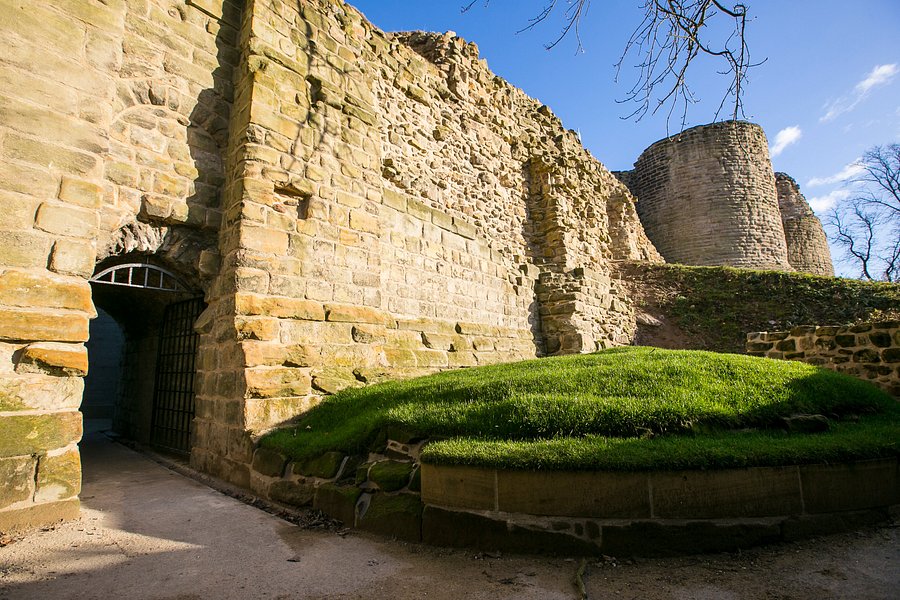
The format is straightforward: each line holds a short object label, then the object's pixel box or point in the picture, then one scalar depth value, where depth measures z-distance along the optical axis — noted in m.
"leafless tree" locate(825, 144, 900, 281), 24.67
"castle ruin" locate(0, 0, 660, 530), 3.24
